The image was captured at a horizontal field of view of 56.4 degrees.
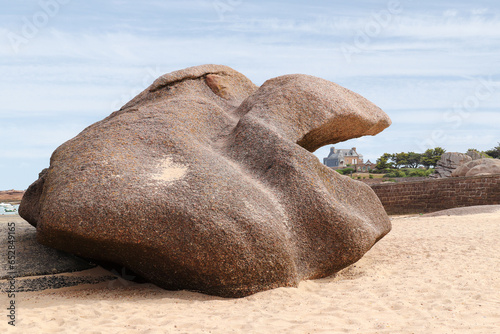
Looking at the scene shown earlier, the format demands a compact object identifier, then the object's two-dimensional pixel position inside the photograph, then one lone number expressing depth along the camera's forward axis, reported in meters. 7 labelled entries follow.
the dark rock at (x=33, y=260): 6.32
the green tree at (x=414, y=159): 63.47
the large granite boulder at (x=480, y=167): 22.89
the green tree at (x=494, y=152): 50.97
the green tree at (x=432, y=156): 57.78
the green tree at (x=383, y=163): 58.47
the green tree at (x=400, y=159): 63.48
